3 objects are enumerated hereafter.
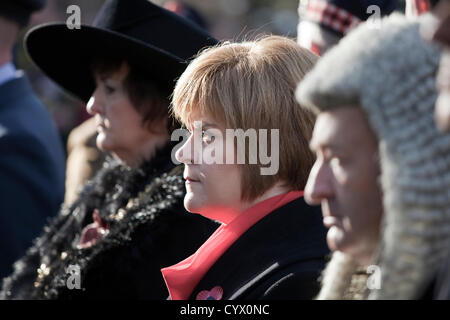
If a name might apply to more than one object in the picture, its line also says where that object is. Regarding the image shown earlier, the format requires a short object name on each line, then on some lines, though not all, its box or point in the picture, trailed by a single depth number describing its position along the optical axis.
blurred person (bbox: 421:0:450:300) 2.84
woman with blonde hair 5.11
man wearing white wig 3.12
